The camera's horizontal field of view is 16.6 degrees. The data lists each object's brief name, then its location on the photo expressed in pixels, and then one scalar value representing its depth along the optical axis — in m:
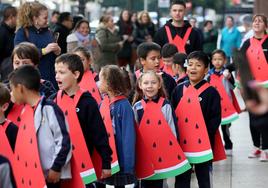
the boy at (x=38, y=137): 6.32
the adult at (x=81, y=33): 15.26
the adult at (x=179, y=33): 11.94
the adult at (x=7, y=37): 11.24
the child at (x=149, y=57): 9.62
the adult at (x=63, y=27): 13.30
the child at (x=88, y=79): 9.61
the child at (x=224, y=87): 11.36
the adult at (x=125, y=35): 22.23
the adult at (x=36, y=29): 9.86
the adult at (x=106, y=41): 18.88
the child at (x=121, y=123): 7.79
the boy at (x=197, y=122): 8.48
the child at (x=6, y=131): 6.52
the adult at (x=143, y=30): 22.17
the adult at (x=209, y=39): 25.62
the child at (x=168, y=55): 10.65
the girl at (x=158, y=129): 8.17
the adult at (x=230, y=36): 24.64
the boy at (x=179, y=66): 10.05
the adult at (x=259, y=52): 11.45
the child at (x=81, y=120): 7.06
